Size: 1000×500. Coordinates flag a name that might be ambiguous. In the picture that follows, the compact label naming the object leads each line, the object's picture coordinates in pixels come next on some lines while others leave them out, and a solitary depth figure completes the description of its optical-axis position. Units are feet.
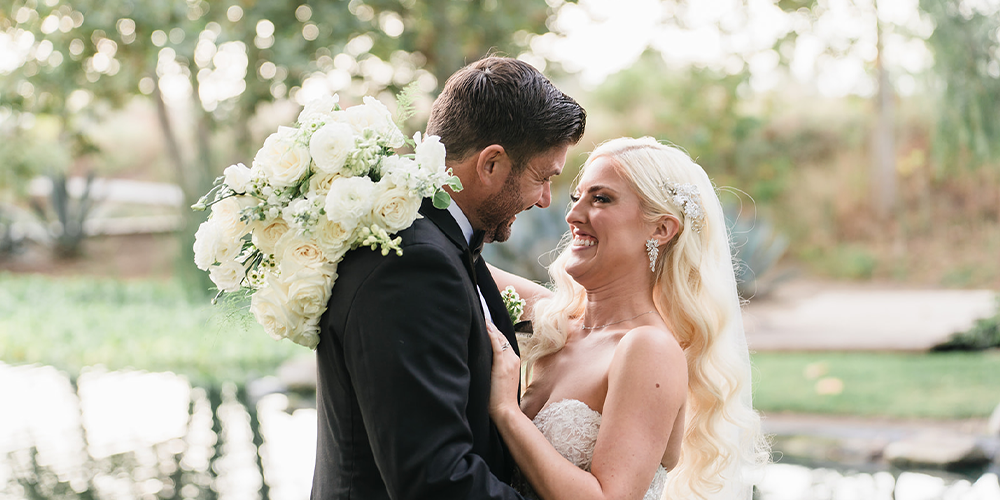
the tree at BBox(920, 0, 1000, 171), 31.68
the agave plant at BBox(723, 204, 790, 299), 36.68
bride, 7.71
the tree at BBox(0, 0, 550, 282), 30.40
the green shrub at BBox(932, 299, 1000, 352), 30.66
